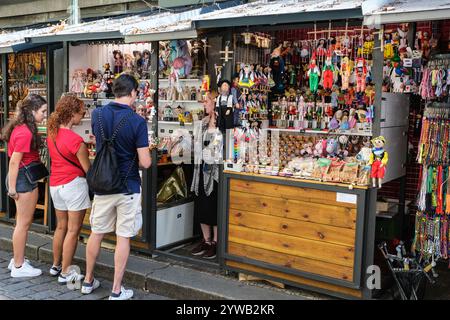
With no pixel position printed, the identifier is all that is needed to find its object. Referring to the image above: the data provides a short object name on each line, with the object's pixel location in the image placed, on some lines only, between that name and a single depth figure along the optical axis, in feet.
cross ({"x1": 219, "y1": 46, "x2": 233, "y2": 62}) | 16.22
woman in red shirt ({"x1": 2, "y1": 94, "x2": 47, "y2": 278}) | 16.48
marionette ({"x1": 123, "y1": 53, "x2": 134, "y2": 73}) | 21.86
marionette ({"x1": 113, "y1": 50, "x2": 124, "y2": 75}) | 22.24
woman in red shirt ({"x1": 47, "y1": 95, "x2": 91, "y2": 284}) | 15.60
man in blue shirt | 13.84
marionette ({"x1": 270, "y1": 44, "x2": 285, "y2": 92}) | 18.13
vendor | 18.62
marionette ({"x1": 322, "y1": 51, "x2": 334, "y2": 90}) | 16.07
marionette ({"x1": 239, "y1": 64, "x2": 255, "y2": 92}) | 16.63
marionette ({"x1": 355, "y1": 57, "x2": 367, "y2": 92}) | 15.20
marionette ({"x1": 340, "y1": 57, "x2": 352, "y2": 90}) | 15.65
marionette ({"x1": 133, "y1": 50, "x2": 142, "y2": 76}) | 21.41
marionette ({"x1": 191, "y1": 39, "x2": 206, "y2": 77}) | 19.66
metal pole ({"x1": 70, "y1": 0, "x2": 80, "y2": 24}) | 28.43
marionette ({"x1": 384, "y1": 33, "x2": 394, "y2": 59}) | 14.57
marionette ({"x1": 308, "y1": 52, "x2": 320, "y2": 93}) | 16.37
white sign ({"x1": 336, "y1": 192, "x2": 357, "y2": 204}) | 13.98
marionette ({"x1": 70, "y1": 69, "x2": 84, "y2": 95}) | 21.89
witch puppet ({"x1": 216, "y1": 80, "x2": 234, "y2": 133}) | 16.44
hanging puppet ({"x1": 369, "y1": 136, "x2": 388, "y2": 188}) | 13.60
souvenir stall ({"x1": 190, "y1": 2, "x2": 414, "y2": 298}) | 14.01
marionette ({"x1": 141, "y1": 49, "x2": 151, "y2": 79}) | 20.94
